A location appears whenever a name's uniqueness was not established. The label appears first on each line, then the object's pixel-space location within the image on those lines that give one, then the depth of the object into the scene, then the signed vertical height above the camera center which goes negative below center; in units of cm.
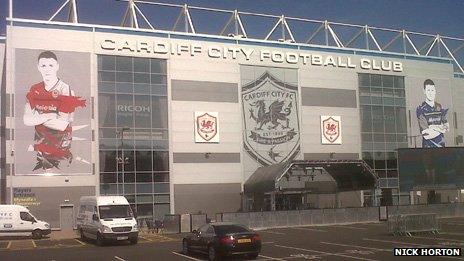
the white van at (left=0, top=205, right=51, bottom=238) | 3816 -323
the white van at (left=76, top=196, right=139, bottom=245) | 2934 -243
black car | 2028 -254
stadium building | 4859 +571
